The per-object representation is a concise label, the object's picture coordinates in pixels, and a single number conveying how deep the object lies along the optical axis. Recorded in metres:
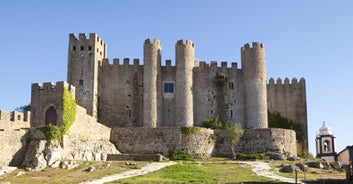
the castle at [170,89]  51.12
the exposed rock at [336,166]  39.29
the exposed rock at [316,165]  38.94
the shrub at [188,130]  45.47
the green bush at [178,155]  44.03
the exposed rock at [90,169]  32.28
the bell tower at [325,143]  51.91
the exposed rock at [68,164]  32.59
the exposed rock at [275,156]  44.74
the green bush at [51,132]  34.00
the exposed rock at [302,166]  36.88
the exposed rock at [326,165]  38.87
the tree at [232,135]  46.25
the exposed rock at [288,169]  35.47
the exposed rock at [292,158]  44.66
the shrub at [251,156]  44.31
